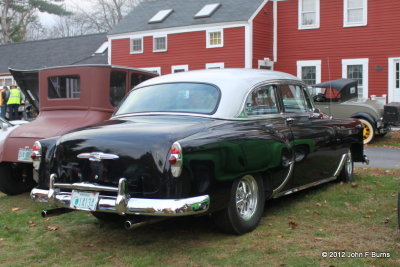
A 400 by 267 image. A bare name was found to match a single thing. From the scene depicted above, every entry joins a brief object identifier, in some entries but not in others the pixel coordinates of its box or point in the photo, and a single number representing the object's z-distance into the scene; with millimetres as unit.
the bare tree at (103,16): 53653
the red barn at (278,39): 22625
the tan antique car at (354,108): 13945
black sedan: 4551
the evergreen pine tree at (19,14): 52031
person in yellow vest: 21203
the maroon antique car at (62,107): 7363
